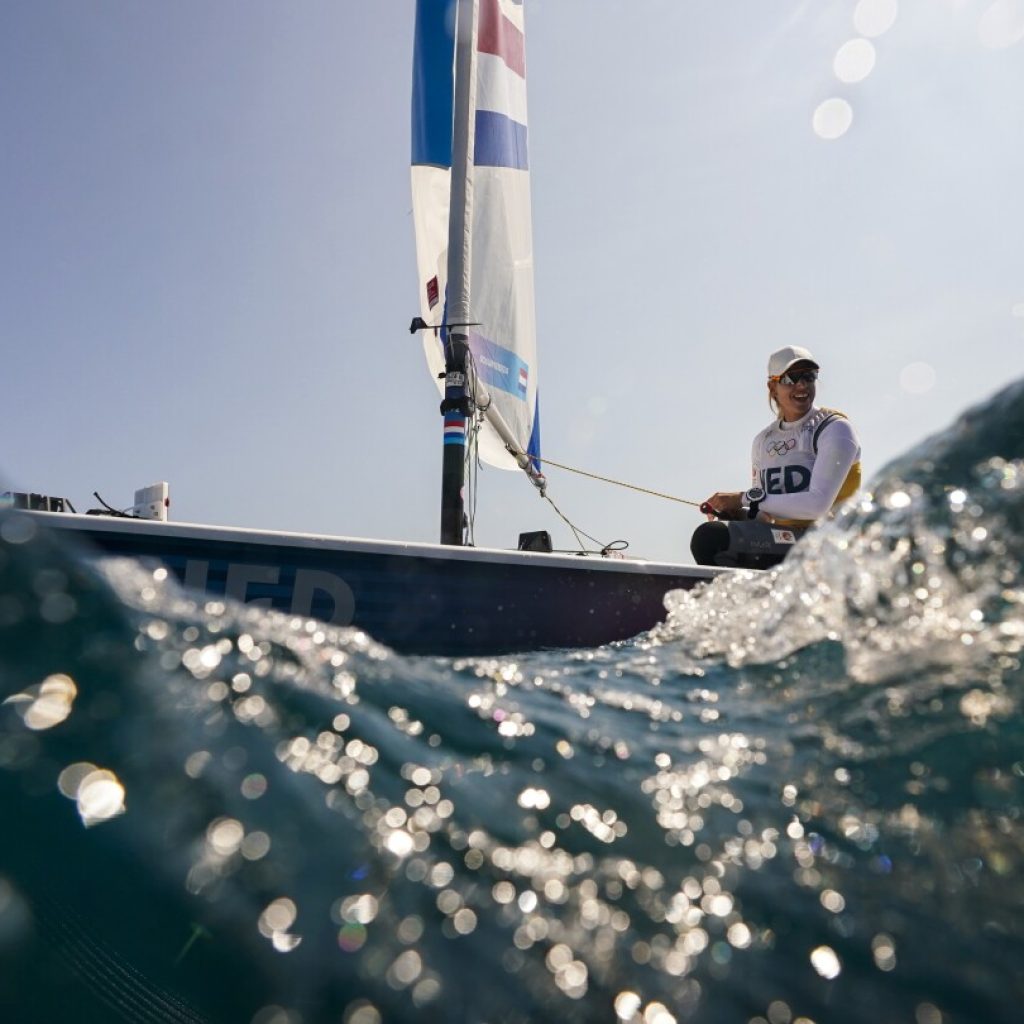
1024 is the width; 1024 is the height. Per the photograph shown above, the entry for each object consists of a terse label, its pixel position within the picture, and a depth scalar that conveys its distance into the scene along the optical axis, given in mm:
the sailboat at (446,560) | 2863
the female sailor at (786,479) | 3701
